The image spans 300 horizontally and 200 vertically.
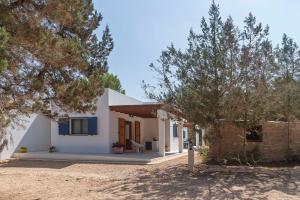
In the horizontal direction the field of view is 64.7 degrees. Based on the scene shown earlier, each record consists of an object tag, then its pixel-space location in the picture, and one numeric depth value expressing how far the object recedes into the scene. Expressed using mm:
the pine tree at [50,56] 5746
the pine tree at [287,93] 9105
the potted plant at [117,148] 13169
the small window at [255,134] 10469
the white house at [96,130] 13026
